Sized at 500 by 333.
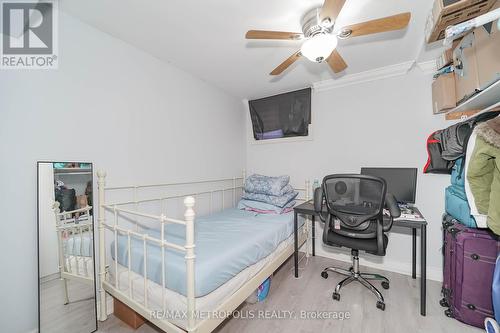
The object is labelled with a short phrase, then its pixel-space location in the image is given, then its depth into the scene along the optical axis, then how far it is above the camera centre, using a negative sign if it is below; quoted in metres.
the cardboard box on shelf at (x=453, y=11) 1.25 +0.96
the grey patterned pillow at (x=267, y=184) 2.63 -0.28
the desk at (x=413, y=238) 1.67 -0.75
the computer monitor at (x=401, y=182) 2.19 -0.20
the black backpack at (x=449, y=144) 1.65 +0.18
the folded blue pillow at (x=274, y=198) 2.57 -0.45
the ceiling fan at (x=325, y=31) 1.23 +0.87
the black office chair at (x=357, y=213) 1.68 -0.42
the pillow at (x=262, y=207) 2.54 -0.56
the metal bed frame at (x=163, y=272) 1.10 -0.83
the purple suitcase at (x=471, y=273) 1.49 -0.82
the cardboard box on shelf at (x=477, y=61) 1.31 +0.74
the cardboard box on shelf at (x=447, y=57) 1.79 +1.00
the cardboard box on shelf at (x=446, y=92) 1.90 +0.68
